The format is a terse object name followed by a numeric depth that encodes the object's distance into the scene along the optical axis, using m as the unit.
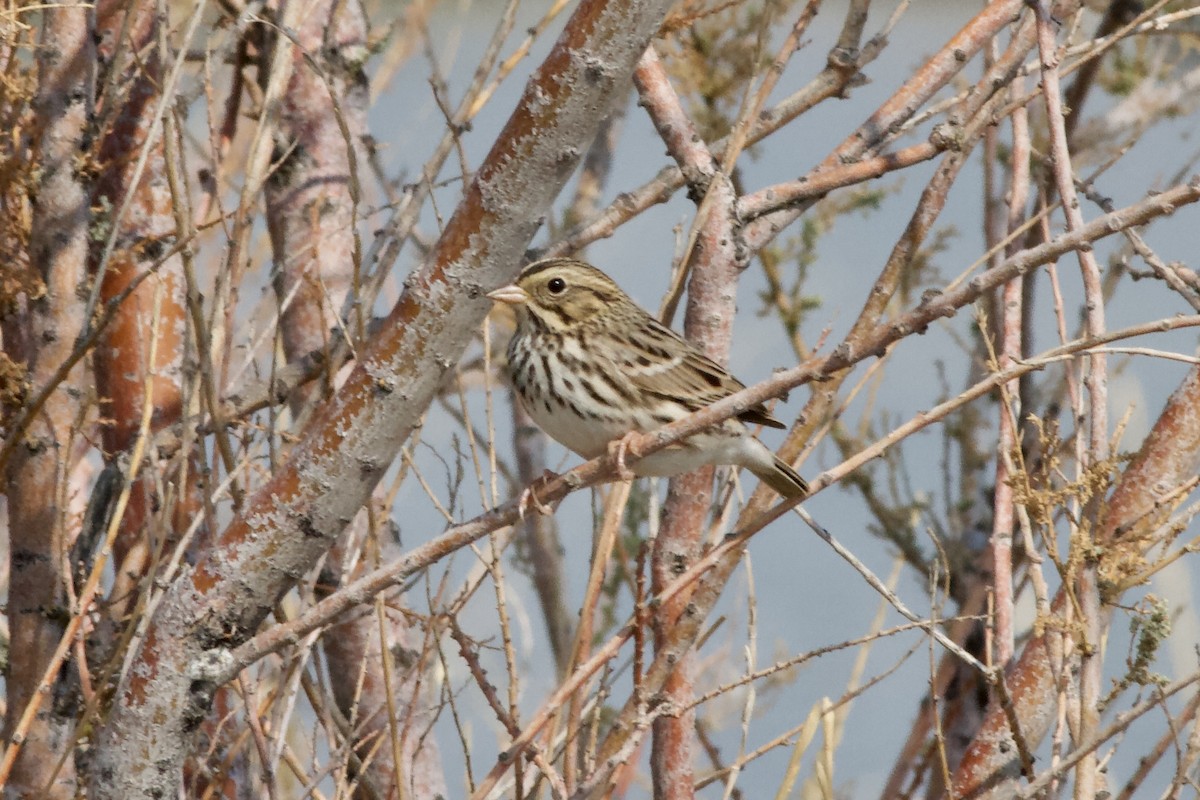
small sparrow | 6.25
